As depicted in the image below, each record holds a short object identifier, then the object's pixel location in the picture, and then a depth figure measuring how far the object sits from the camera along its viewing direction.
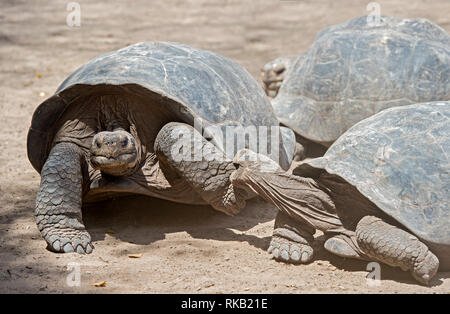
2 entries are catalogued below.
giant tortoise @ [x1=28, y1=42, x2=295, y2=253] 7.46
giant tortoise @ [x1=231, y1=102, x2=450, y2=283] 6.36
